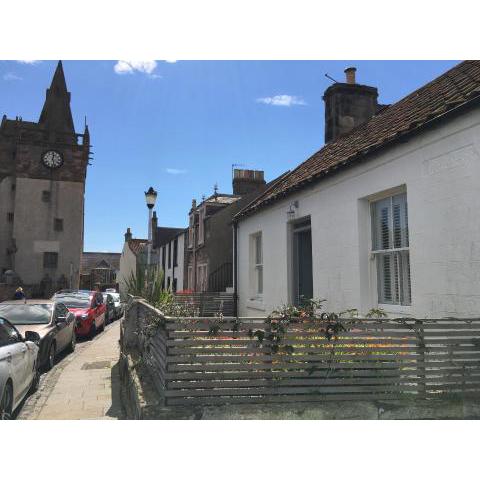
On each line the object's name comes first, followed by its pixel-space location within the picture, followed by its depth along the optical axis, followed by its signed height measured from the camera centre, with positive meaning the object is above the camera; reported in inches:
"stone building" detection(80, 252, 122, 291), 2647.6 +130.5
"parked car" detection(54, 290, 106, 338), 577.3 -32.7
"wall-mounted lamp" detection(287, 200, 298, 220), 379.7 +64.3
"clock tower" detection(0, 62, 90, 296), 1401.3 +256.8
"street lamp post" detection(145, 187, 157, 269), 518.9 +101.8
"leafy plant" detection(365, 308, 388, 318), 209.5 -12.7
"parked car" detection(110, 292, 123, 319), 1018.7 -48.8
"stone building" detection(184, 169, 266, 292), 826.8 +106.4
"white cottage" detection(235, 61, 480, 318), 212.1 +43.7
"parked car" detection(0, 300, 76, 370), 362.0 -31.7
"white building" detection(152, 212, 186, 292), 1182.9 +82.8
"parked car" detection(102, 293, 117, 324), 871.9 -49.2
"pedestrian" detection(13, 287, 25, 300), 775.6 -14.8
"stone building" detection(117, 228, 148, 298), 1926.8 +155.1
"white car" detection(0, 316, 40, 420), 197.9 -40.2
